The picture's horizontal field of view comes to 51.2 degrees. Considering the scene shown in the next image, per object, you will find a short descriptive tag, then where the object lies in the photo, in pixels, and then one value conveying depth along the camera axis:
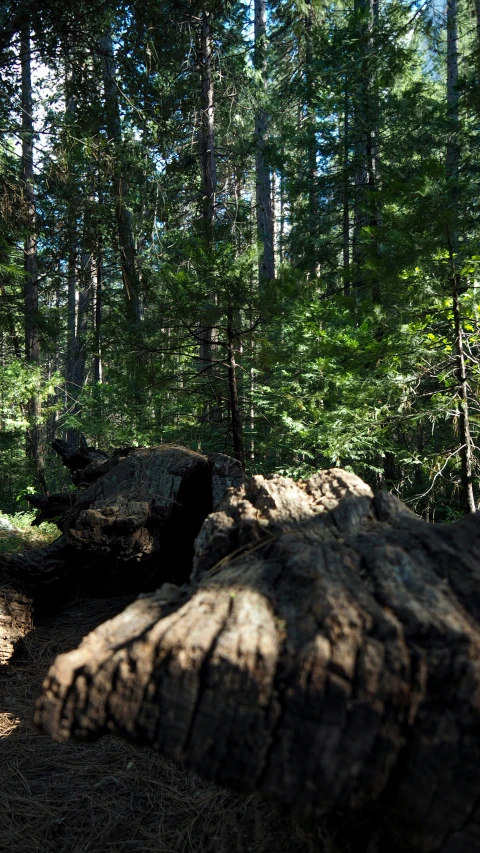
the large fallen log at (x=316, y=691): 1.08
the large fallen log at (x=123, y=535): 4.00
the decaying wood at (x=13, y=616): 4.12
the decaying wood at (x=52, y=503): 5.50
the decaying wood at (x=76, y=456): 6.09
